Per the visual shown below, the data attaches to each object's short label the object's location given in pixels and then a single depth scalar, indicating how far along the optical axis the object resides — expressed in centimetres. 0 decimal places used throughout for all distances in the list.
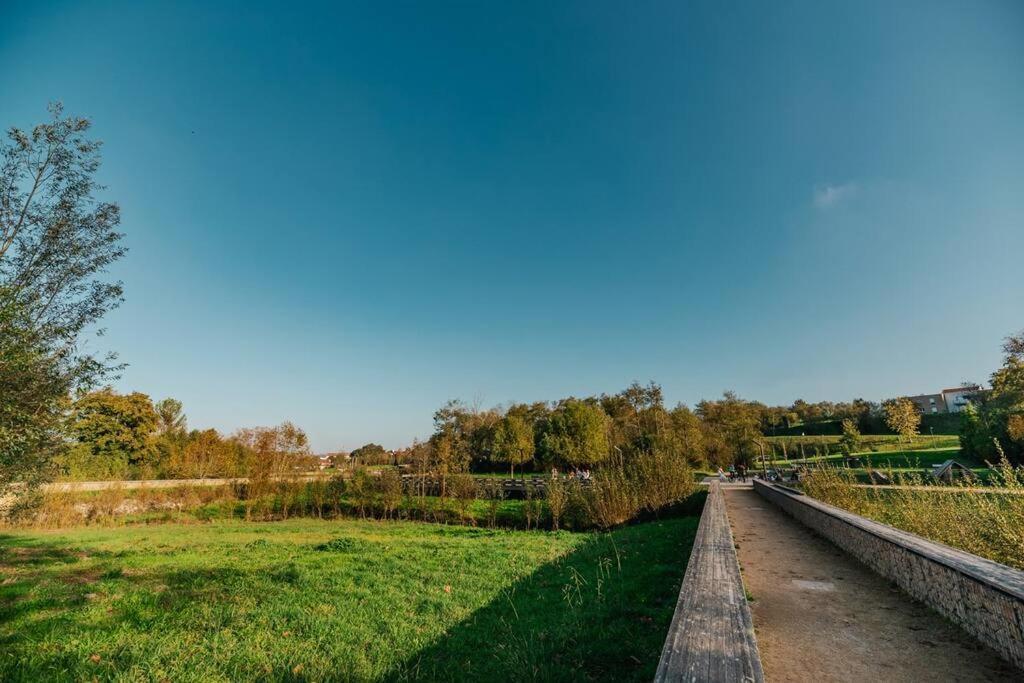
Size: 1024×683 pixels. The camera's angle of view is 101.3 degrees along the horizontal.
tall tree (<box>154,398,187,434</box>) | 5672
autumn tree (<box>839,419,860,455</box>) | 4365
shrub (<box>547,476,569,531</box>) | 1792
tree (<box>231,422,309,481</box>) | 2652
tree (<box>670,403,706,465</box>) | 3528
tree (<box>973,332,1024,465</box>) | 2550
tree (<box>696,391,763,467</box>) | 4238
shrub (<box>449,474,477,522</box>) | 2356
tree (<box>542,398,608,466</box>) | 4491
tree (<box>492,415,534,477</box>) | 4641
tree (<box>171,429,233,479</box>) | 3981
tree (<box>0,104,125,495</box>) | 834
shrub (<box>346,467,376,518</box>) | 2527
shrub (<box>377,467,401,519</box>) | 2453
